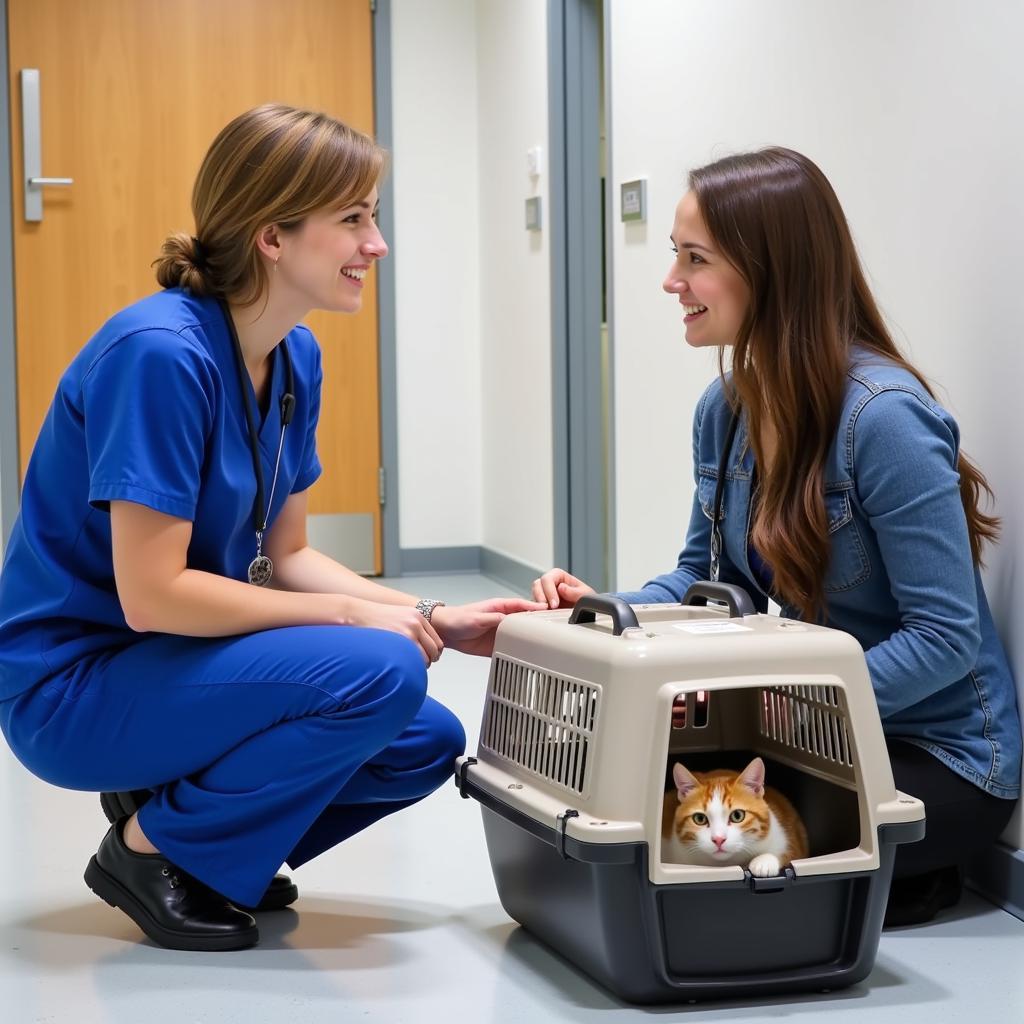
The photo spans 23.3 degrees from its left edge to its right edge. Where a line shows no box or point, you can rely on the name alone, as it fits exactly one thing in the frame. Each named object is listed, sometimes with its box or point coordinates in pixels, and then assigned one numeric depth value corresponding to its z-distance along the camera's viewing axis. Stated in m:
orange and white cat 2.40
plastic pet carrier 2.35
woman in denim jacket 2.56
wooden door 5.23
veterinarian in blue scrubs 2.50
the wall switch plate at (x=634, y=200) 3.93
